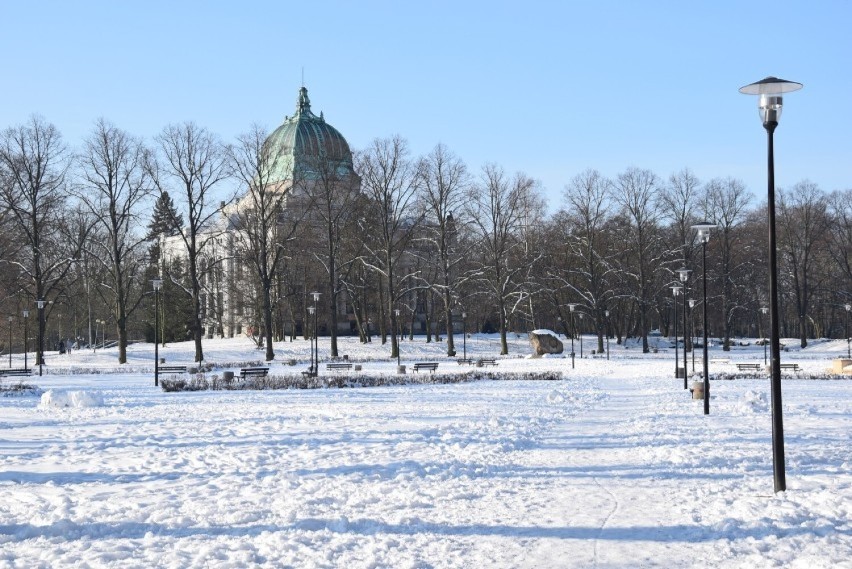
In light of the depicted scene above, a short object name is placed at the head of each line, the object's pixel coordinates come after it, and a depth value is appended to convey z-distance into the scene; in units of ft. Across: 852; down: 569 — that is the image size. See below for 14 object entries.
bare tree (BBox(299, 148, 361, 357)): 169.37
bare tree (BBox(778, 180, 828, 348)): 222.44
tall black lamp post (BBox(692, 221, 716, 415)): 59.51
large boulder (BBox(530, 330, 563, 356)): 173.99
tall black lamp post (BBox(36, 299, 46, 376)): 139.65
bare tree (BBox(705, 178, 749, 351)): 212.64
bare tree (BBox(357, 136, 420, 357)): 174.81
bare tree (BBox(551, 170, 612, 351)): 202.39
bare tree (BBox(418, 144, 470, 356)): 178.19
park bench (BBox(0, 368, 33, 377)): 121.90
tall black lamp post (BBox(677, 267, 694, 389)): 96.24
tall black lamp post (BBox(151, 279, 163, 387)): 109.95
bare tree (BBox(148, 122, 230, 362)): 159.63
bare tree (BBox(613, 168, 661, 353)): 201.46
